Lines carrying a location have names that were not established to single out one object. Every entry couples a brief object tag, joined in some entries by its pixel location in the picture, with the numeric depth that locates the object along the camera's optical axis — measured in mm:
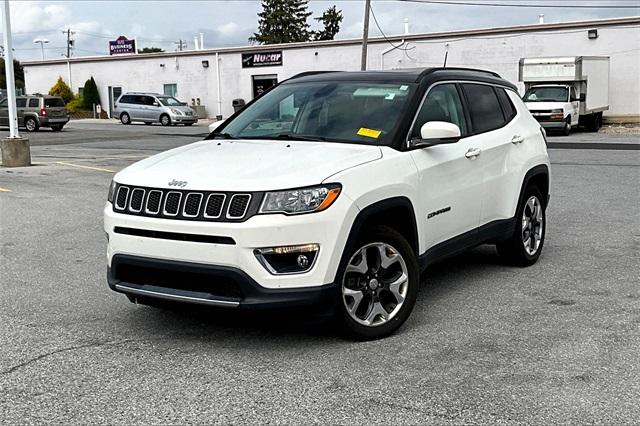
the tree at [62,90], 56281
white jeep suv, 4484
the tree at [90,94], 54688
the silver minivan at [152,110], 41625
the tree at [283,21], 88438
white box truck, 28547
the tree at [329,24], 91250
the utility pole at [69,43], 102438
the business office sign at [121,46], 59250
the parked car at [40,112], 34969
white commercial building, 36344
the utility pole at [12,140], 16047
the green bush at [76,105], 54688
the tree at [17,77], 96262
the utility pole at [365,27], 35094
